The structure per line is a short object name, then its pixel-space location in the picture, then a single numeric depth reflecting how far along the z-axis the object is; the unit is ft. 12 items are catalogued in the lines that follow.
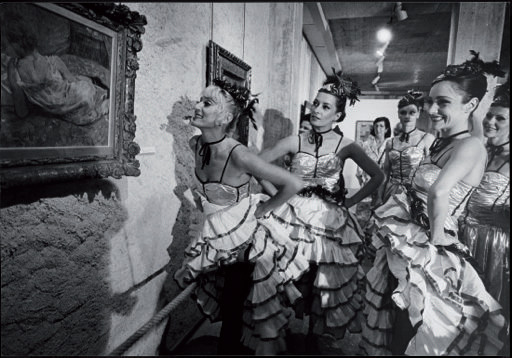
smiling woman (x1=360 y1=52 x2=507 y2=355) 4.84
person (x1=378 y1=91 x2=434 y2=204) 11.33
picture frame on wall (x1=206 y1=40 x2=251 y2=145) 8.30
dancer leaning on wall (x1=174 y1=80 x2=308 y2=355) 6.08
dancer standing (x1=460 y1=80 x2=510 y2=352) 5.40
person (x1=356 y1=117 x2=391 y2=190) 17.67
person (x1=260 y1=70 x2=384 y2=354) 7.39
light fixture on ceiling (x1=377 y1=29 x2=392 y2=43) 20.18
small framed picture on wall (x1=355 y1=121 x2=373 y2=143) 28.39
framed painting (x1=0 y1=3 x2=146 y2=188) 3.53
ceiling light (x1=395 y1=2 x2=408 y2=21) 15.39
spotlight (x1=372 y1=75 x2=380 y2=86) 36.57
